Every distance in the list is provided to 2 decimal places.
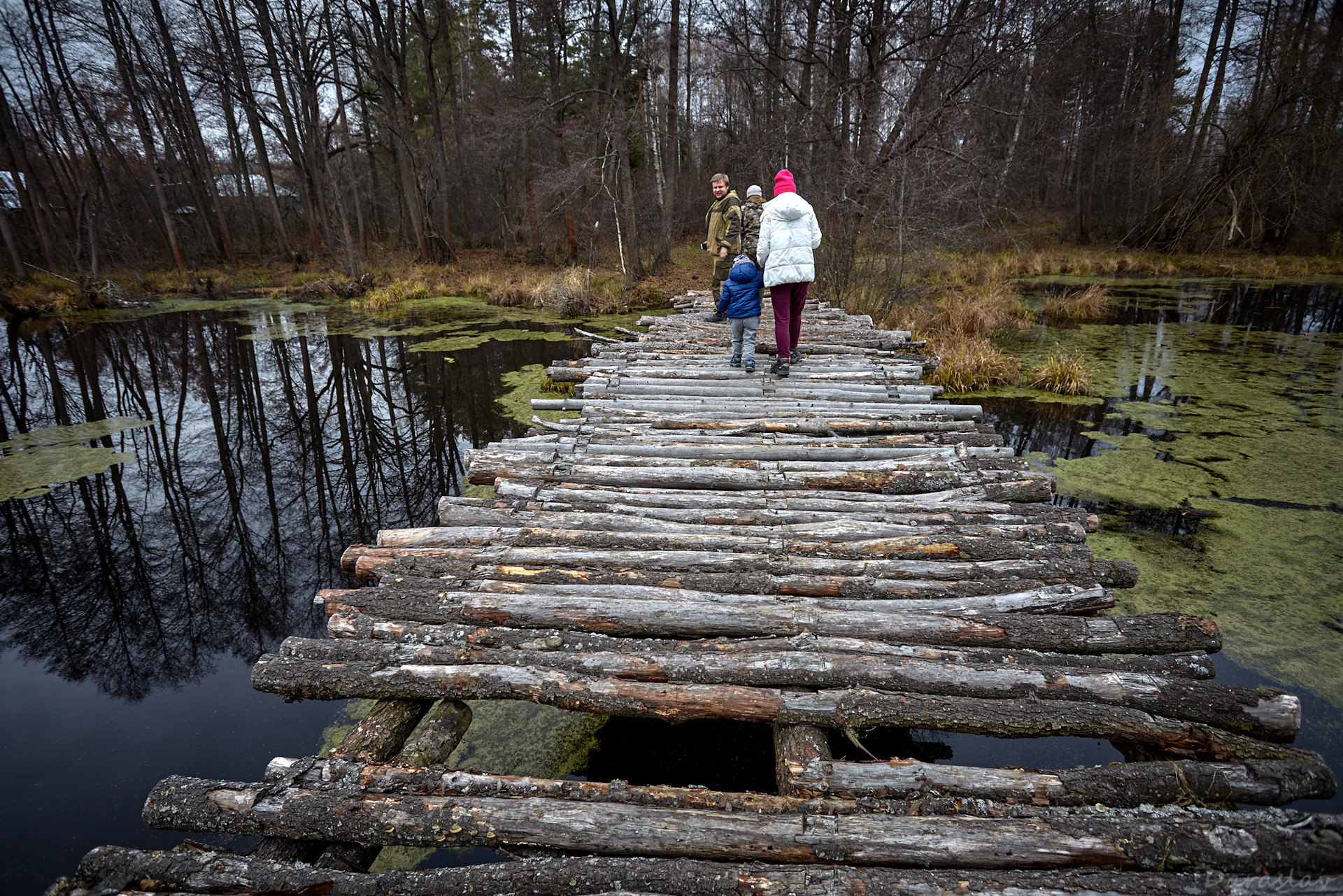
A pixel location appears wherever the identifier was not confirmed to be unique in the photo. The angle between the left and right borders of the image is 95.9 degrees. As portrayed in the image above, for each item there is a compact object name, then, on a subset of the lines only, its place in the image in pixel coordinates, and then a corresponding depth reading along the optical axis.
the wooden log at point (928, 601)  2.53
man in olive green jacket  6.73
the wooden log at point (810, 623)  2.36
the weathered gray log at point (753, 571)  2.68
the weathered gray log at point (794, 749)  1.90
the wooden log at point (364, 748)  1.78
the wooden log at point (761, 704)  1.97
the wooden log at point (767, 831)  1.59
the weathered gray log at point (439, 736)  2.07
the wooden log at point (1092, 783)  1.78
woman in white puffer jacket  4.82
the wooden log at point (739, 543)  2.94
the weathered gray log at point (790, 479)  3.55
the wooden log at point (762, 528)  3.08
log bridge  1.62
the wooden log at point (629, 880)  1.49
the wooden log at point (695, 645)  2.23
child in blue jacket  5.29
